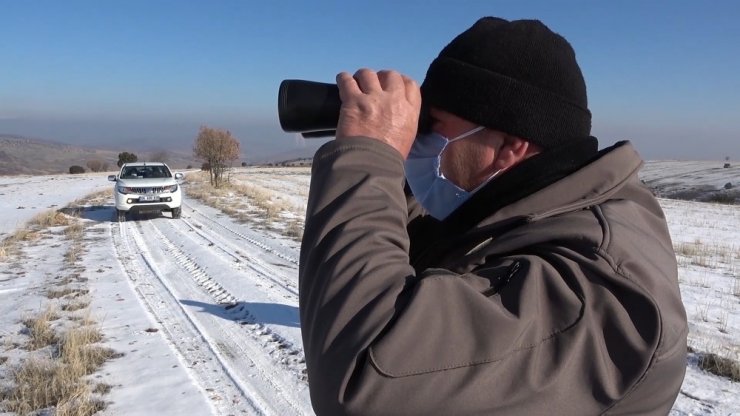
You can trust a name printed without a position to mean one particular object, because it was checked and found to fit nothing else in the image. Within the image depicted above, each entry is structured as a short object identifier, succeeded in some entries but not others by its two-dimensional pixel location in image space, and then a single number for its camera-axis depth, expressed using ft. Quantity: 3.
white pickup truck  45.55
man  2.77
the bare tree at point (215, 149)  87.15
